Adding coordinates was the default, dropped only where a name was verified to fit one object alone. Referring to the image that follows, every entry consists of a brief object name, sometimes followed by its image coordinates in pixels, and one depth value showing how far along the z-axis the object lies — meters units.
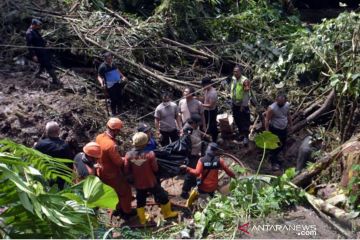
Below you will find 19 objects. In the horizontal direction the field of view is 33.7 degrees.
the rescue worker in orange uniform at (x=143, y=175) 7.25
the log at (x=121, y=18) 11.19
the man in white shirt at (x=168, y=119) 8.82
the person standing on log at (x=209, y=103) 9.33
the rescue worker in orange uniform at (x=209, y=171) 7.40
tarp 7.75
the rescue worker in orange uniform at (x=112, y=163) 7.18
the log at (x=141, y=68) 10.29
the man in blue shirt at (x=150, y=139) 7.85
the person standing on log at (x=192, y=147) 8.13
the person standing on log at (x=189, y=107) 8.90
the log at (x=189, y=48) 11.20
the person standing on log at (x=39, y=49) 9.62
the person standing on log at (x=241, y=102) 9.41
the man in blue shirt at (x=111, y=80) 9.43
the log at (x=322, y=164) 7.01
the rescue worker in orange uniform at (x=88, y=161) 6.90
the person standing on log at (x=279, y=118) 8.97
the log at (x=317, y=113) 9.98
